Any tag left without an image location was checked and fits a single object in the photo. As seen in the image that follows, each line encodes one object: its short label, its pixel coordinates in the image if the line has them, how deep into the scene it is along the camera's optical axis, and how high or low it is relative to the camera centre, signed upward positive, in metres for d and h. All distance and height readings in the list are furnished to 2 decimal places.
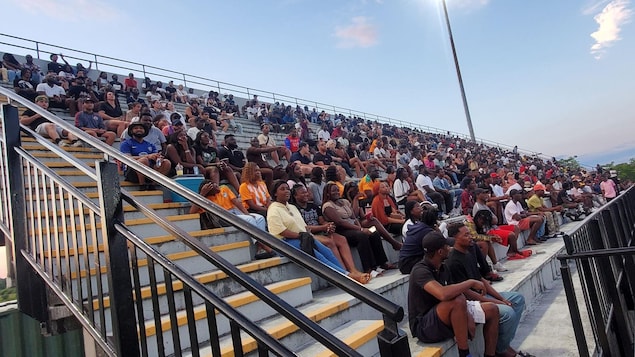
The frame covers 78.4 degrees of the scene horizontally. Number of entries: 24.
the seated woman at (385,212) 6.63 -0.21
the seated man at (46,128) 5.96 +2.02
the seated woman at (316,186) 6.78 +0.45
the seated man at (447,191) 10.70 -0.11
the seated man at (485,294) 3.96 -1.19
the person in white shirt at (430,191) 10.02 -0.01
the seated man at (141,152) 5.32 +1.37
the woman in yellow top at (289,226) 4.71 -0.11
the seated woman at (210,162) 6.03 +1.18
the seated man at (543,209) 10.30 -1.07
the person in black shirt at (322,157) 9.91 +1.36
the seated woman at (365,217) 6.14 -0.24
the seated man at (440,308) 3.58 -1.12
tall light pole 25.36 +6.81
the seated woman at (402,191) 8.92 +0.11
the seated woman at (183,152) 6.14 +1.31
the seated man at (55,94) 8.65 +3.96
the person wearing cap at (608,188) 16.59 -1.29
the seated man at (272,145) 9.09 +1.66
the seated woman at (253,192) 5.54 +0.45
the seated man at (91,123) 7.04 +2.44
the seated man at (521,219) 9.20 -1.07
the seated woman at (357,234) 5.49 -0.44
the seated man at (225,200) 4.87 +0.36
